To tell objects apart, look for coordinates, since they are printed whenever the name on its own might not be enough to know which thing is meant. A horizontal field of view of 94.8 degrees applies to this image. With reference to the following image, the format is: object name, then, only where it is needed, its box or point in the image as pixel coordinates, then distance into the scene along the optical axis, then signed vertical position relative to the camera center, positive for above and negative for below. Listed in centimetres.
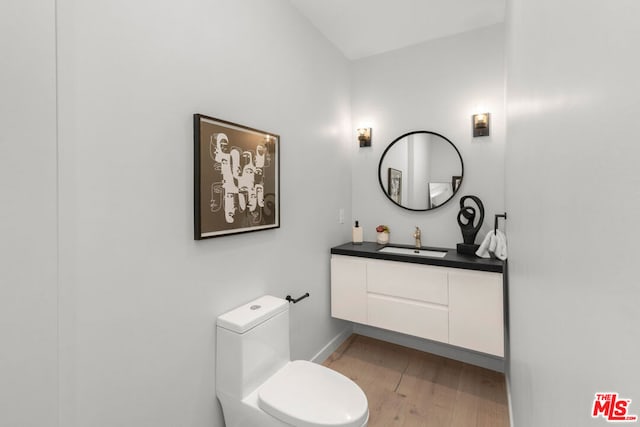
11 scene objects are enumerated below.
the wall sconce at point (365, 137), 278 +73
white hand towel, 201 -23
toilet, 127 -85
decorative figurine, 221 -12
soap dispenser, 272 -21
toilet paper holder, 197 -58
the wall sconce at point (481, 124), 227 +69
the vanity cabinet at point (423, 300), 193 -64
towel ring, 204 -9
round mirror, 245 +37
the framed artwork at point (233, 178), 137 +19
